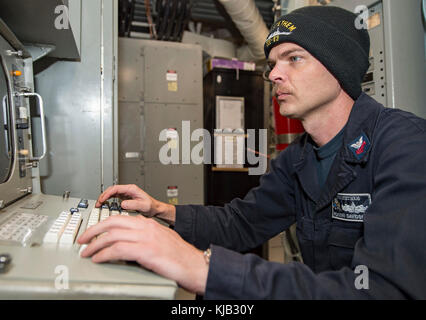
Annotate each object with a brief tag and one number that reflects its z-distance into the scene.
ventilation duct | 2.81
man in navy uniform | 0.55
